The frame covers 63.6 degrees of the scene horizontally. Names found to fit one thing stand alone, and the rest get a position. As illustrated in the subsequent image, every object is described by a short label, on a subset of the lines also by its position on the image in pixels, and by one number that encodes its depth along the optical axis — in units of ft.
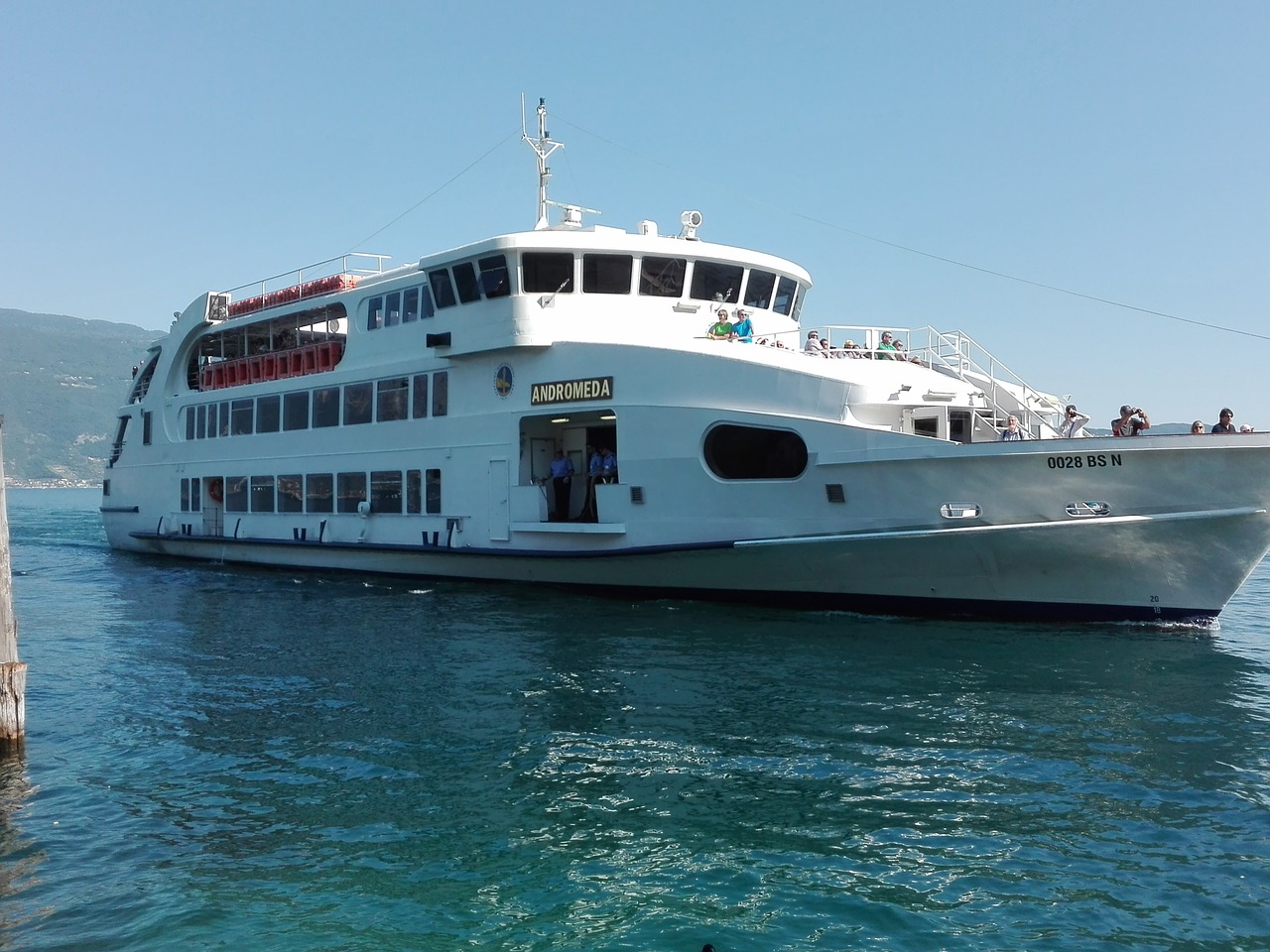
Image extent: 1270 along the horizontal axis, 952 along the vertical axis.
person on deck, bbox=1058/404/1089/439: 41.52
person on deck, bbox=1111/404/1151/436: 39.63
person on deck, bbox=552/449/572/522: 52.24
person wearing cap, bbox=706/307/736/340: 48.67
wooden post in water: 25.93
